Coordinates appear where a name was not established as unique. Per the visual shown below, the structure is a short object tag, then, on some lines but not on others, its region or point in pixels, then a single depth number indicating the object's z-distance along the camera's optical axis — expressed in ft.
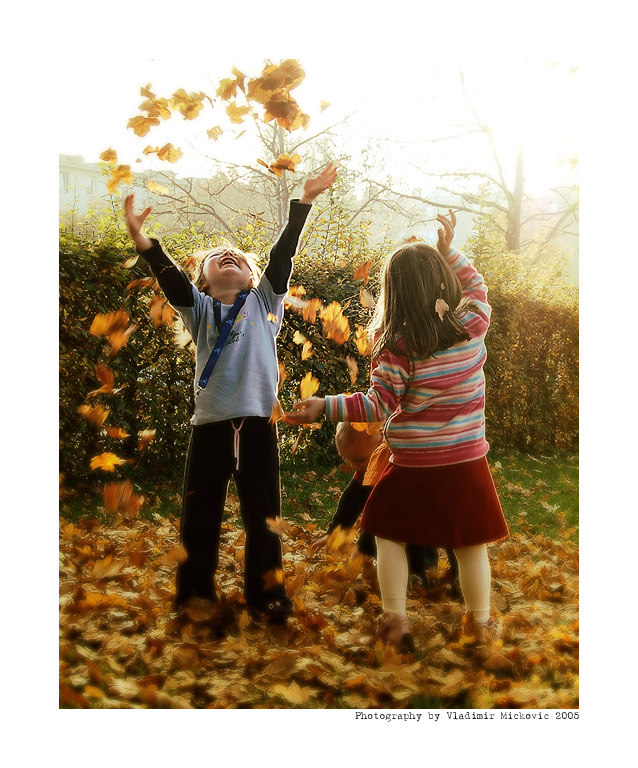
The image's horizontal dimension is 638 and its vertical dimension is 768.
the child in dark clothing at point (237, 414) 9.02
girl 8.29
